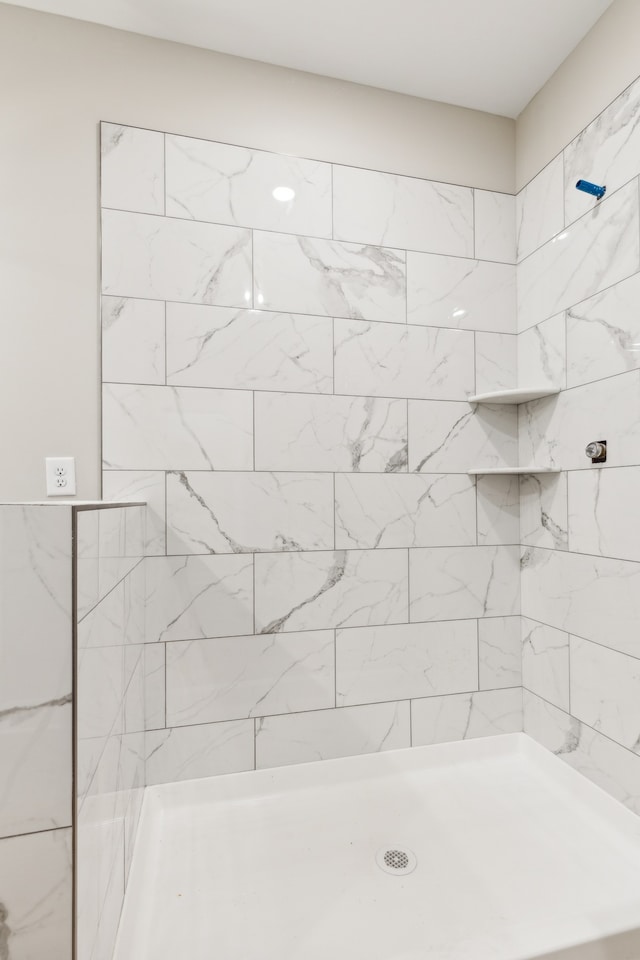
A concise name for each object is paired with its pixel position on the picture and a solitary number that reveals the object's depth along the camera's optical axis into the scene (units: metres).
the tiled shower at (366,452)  1.40
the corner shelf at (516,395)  1.54
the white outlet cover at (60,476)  1.33
